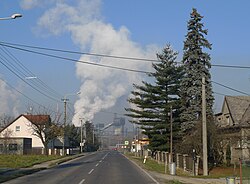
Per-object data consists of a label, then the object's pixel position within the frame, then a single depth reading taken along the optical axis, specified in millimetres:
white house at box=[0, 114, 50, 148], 87312
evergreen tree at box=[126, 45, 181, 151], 53219
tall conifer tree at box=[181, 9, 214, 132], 43938
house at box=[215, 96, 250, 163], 39250
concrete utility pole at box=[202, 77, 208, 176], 29125
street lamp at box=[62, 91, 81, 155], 60978
